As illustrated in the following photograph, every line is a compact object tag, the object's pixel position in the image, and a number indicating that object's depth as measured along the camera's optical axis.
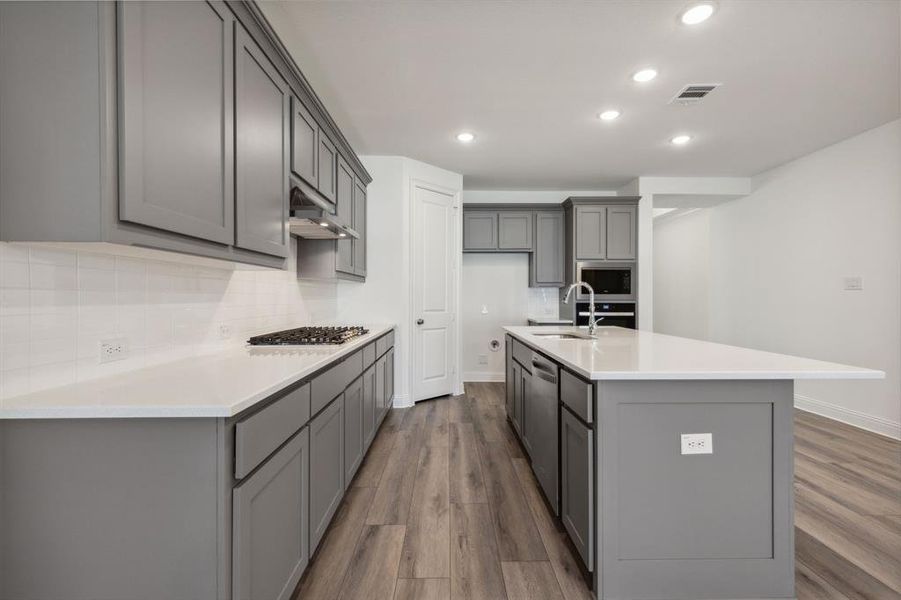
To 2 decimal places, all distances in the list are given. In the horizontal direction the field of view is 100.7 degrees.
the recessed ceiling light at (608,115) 3.07
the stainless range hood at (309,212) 2.09
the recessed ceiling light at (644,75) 2.51
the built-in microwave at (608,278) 4.71
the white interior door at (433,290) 4.11
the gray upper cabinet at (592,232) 4.75
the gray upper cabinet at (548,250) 5.02
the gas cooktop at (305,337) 2.17
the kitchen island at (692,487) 1.43
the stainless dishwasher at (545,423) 1.93
